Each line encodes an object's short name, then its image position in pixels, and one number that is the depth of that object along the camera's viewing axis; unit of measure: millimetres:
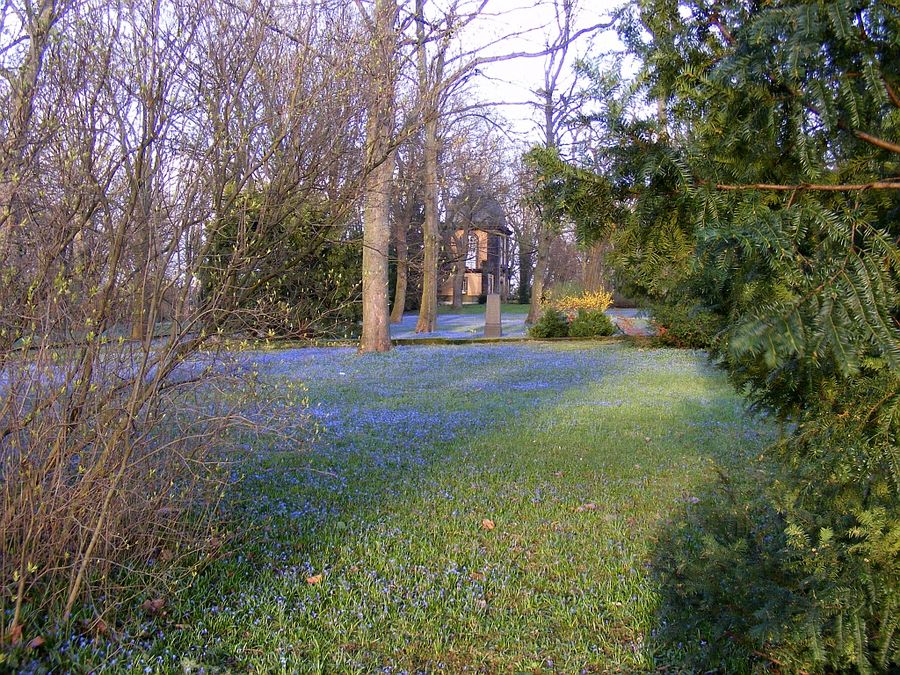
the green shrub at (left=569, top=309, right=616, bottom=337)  23156
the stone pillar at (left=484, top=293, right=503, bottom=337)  24889
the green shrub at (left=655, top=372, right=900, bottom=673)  2240
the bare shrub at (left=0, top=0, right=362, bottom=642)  3254
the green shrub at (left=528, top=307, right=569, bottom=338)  23109
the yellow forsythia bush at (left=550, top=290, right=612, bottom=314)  25000
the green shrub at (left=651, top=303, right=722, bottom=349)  18109
